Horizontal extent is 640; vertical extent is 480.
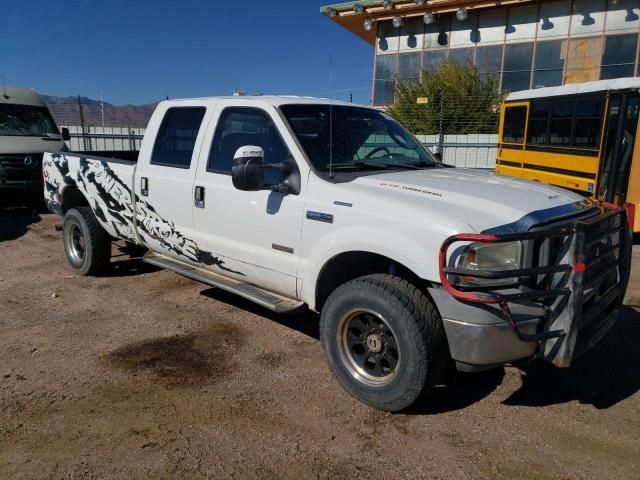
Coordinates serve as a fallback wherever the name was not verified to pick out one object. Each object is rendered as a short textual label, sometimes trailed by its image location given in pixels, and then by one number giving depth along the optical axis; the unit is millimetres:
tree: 20375
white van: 10586
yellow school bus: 9000
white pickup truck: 2953
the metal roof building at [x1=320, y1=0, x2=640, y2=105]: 21047
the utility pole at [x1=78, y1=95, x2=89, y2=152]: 16328
